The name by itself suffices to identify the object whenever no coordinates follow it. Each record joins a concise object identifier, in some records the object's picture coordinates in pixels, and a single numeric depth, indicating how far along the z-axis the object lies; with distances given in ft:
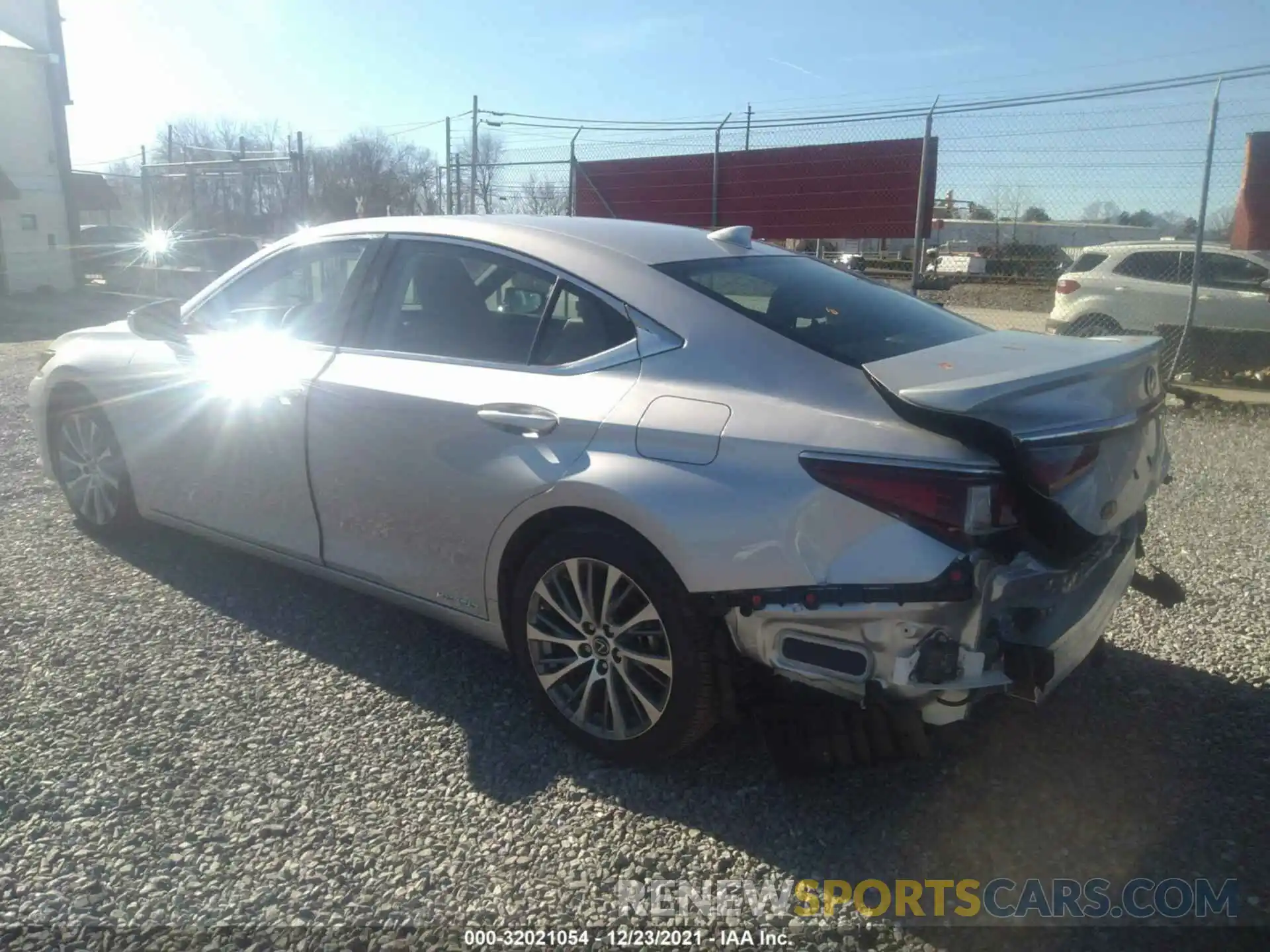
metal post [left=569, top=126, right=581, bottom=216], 39.50
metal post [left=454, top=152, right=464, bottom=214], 43.21
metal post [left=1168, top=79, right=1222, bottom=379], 28.12
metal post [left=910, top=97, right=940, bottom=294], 31.19
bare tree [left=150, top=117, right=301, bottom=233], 77.25
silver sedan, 8.14
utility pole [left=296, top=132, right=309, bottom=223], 52.95
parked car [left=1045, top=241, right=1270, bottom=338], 38.34
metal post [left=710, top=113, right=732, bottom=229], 38.27
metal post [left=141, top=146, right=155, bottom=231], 81.70
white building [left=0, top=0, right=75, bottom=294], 81.15
